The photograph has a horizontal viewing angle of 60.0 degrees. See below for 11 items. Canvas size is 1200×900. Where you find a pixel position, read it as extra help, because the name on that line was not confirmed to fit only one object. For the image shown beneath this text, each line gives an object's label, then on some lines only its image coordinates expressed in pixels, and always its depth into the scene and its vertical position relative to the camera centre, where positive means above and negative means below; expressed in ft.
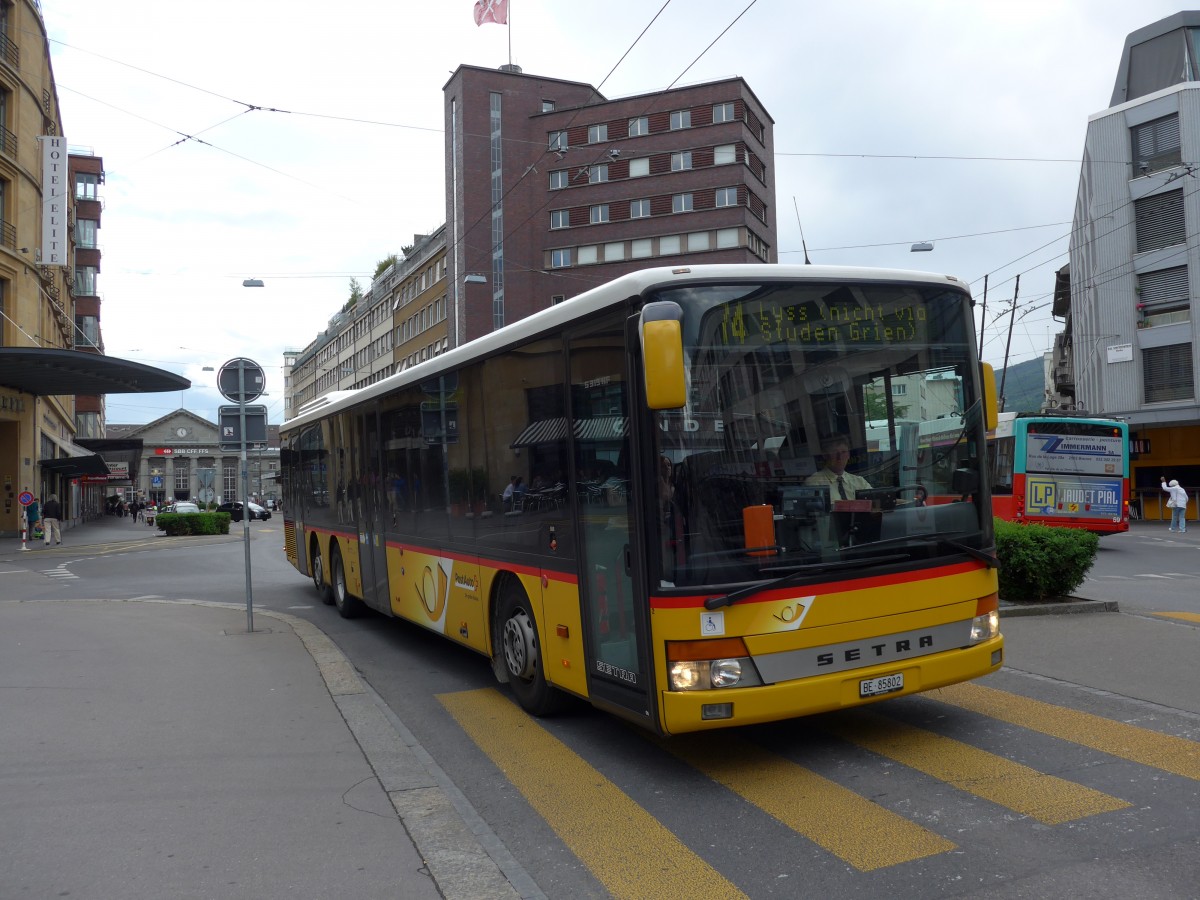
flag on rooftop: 126.93 +58.35
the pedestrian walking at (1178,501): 101.71 -3.24
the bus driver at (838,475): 18.25 +0.06
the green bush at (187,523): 128.77 -3.10
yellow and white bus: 17.54 -0.31
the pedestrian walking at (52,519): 107.76 -1.71
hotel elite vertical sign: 118.83 +34.56
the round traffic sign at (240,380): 40.47 +4.55
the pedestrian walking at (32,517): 110.15 -1.51
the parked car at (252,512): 215.31 -3.38
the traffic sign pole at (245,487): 37.06 +0.34
